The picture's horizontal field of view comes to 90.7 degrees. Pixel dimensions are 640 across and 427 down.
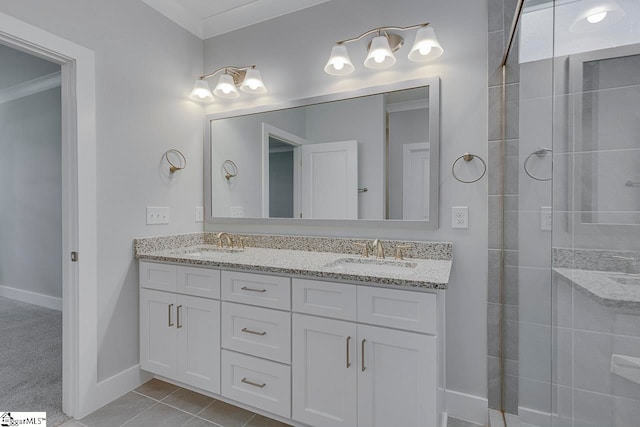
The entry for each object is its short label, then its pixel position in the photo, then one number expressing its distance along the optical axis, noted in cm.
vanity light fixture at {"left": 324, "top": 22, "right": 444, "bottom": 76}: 169
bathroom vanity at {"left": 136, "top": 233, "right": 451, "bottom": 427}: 131
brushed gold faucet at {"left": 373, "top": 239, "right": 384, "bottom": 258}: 184
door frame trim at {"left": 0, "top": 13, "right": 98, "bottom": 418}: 171
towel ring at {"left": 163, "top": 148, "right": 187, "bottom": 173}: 223
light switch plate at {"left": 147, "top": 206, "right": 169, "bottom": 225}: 210
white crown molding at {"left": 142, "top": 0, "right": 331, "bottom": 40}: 216
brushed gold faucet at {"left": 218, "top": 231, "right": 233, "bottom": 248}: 236
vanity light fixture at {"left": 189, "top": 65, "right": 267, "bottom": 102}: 222
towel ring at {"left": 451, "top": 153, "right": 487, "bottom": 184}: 170
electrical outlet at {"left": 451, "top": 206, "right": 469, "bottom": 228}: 173
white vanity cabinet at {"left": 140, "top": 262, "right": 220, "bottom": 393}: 176
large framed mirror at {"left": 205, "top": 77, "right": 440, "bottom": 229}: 184
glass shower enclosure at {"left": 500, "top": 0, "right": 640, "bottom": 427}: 70
